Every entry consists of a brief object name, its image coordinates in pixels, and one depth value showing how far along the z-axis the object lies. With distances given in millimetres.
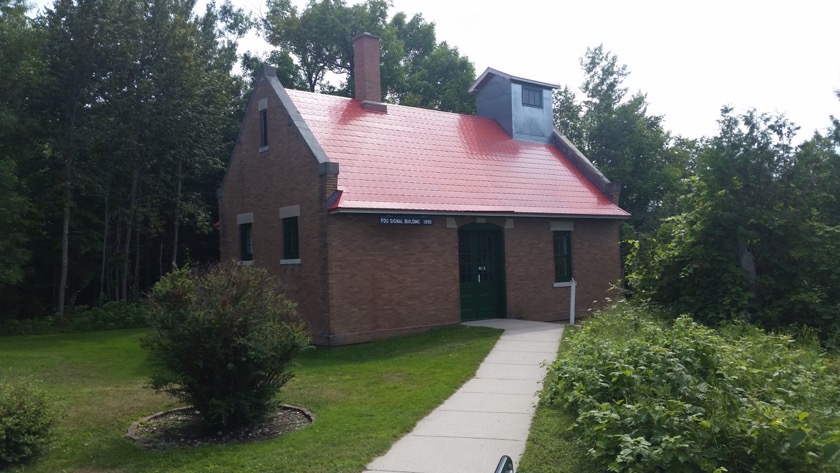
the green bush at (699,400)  5340
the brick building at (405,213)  15727
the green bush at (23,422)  6844
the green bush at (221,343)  7703
